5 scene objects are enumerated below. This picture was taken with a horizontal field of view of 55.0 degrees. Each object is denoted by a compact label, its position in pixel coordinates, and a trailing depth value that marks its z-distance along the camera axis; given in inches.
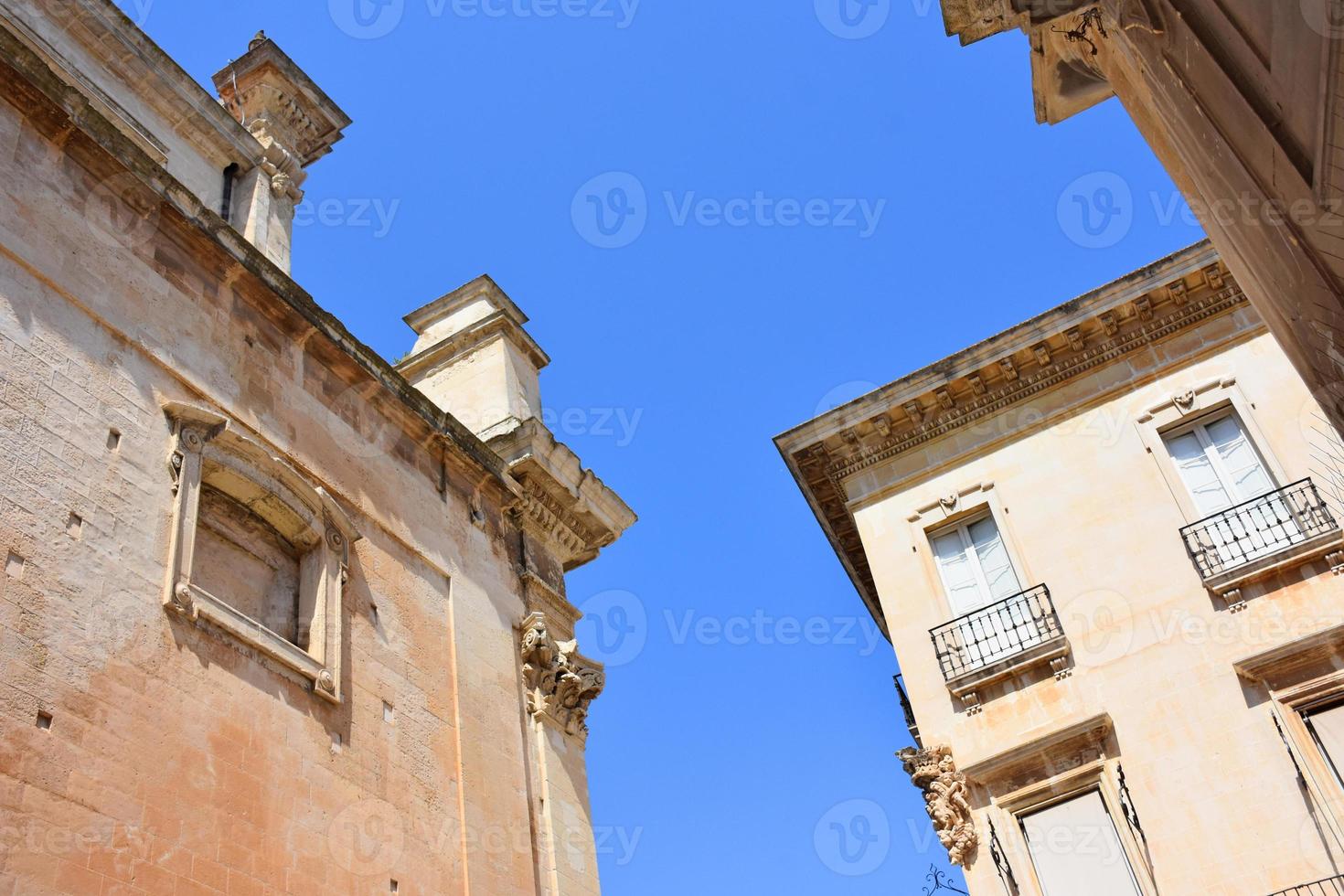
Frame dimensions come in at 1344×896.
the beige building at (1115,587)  526.3
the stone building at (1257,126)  178.5
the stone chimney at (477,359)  567.5
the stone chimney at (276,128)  574.2
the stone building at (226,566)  299.3
